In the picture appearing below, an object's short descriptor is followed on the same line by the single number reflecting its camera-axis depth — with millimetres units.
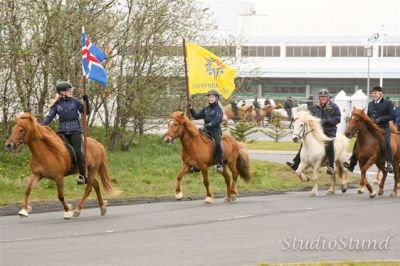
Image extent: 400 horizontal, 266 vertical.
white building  97875
